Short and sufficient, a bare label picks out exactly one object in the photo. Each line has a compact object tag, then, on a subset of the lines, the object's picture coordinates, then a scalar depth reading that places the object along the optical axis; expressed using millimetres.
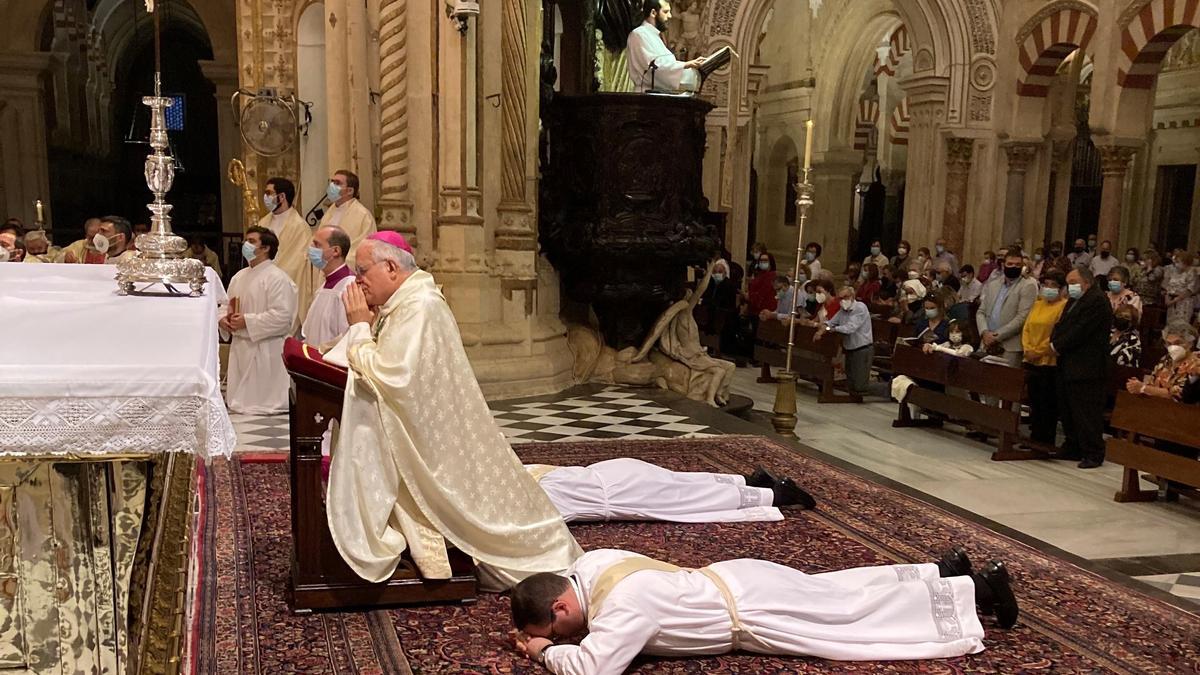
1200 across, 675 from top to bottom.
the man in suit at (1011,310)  8516
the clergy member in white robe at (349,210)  7980
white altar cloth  2301
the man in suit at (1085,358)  7262
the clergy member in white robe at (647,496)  4812
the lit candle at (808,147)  6484
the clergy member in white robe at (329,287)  6457
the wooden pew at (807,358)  9969
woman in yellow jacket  7789
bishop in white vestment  3619
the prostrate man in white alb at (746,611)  3152
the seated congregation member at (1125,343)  8555
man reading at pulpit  8852
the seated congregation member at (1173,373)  6207
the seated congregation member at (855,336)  9961
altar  2312
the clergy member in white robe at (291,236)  8156
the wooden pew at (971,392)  7594
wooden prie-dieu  3660
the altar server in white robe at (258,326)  7383
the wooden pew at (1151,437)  5988
